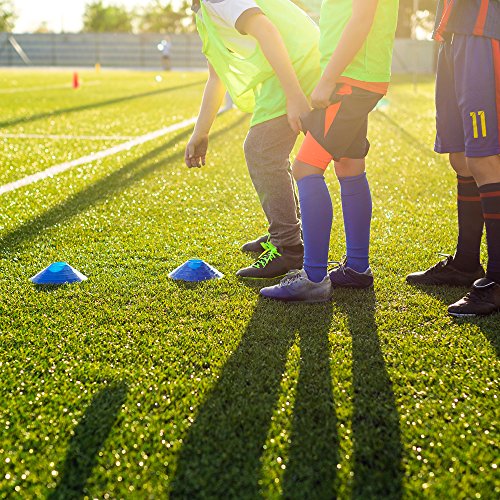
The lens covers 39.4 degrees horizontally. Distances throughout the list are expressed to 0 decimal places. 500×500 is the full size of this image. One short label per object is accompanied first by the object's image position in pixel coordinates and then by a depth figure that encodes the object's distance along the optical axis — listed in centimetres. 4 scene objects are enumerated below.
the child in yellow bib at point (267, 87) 319
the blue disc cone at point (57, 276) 342
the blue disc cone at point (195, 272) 349
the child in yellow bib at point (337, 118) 297
